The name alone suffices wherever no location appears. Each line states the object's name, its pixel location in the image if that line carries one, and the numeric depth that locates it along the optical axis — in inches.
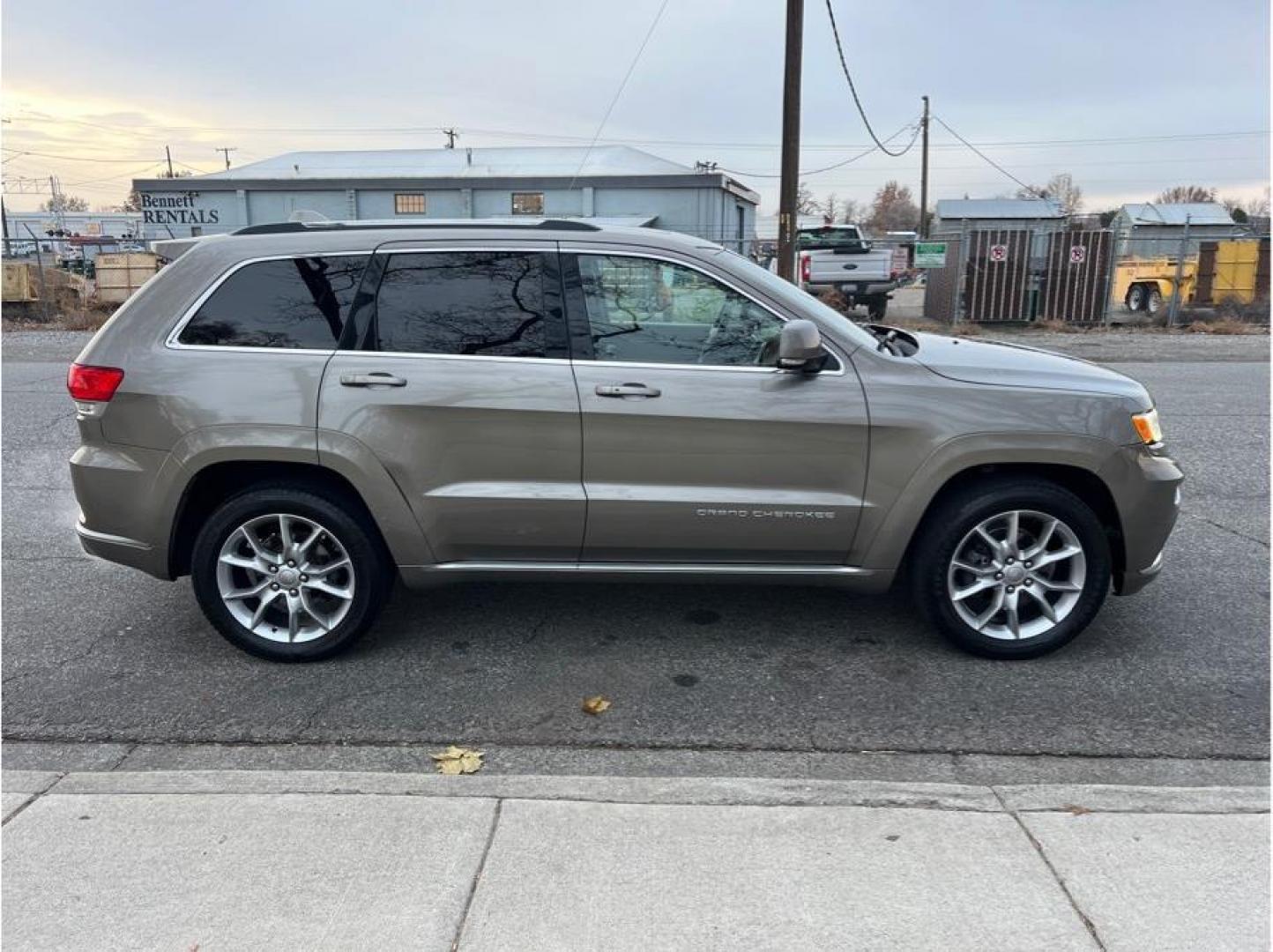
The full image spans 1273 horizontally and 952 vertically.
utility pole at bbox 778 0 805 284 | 569.9
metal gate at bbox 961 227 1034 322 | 778.2
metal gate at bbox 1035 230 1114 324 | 777.6
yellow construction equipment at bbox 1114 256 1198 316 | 832.3
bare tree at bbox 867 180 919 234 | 3663.9
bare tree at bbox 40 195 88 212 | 3431.1
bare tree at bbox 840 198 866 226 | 3592.5
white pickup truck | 813.2
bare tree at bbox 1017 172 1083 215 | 3270.9
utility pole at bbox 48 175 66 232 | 2537.4
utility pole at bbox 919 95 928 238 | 1931.6
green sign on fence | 799.1
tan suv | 156.7
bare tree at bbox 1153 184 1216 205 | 2966.0
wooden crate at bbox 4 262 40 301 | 845.2
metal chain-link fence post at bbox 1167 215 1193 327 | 782.5
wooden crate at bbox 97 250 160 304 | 873.5
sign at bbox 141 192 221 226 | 1291.8
